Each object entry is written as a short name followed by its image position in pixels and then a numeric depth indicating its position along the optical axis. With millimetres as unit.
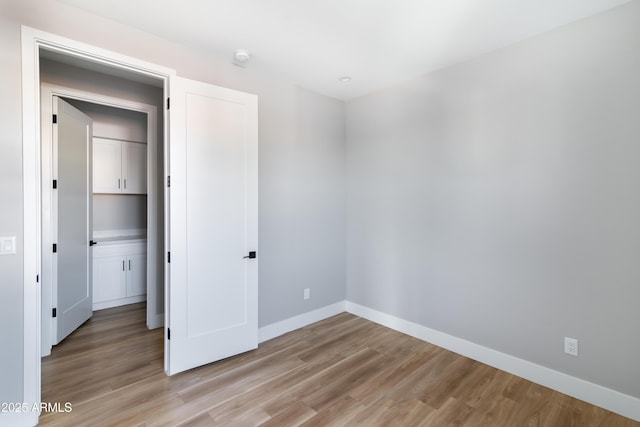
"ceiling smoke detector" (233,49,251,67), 2605
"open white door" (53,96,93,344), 2939
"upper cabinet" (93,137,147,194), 4188
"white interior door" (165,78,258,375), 2447
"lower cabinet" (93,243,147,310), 3896
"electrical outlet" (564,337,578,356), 2201
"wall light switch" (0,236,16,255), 1775
